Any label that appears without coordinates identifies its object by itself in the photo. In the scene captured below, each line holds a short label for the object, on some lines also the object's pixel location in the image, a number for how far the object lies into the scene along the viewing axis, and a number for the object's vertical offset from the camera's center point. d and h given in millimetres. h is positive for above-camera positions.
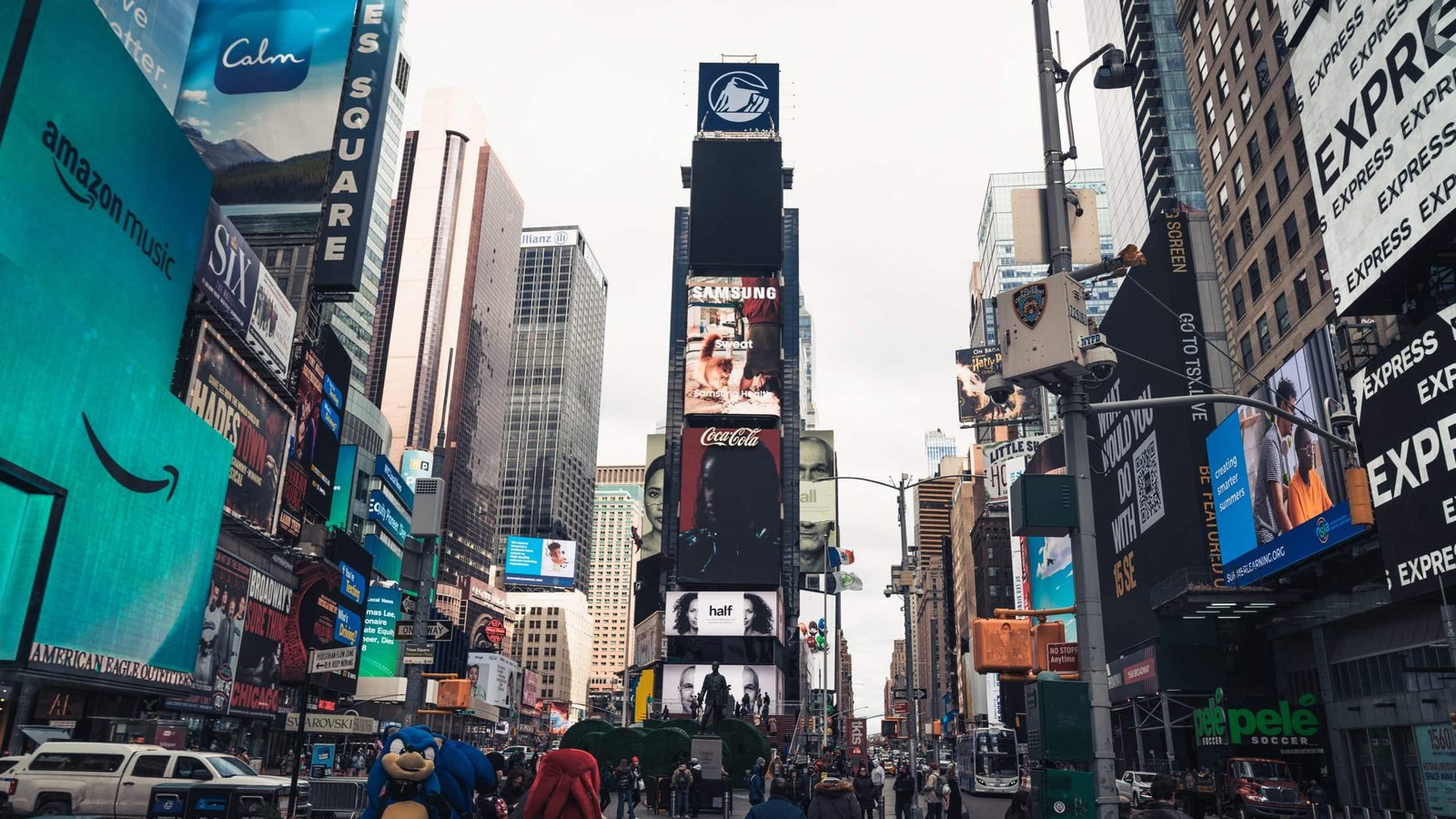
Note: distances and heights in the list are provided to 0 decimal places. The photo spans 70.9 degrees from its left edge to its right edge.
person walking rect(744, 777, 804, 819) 7395 -597
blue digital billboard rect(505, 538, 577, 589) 180625 +27025
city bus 50094 -1559
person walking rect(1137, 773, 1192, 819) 8789 -569
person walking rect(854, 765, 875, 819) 26016 -1622
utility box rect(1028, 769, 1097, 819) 9992 -607
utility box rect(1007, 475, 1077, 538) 11242 +2401
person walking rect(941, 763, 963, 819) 20359 -1316
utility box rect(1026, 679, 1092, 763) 9961 +96
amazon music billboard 25203 +9554
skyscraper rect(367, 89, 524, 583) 190625 +33862
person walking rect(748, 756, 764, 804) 26641 -1556
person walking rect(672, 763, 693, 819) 27359 -1652
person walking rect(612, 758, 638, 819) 23484 -1413
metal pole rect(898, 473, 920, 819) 23275 +1345
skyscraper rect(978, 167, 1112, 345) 166125 +80818
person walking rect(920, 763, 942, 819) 23625 -1549
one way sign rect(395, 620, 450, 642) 21922 +1785
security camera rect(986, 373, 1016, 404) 11773 +3770
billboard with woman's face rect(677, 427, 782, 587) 97250 +19944
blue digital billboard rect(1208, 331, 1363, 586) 34688 +9110
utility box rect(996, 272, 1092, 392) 11148 +4254
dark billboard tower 94562 +30854
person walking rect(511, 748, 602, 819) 8883 -601
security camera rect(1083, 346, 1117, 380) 10977 +3840
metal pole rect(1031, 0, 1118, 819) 10055 +2505
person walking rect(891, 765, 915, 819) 24156 -1419
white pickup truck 18356 -1153
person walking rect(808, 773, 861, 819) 10727 -768
